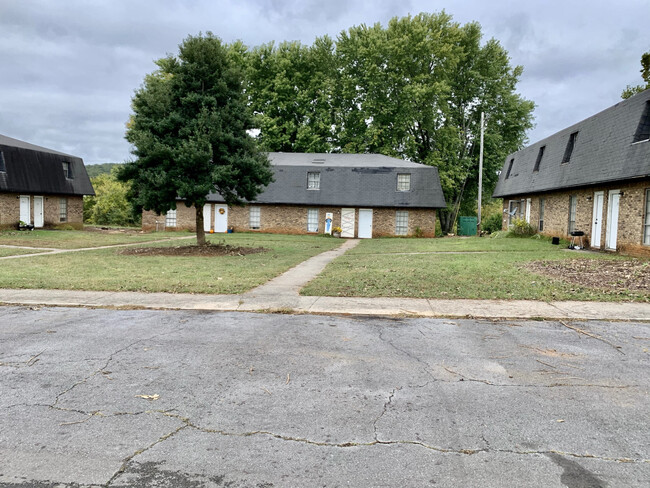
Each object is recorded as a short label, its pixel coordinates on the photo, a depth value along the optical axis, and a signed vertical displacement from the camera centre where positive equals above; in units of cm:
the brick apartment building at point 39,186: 2881 +197
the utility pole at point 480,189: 3174 +254
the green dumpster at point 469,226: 3659 -8
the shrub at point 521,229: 2623 -17
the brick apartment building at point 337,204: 3278 +129
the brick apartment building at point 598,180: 1650 +210
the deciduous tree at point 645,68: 3157 +1143
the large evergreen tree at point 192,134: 1634 +314
